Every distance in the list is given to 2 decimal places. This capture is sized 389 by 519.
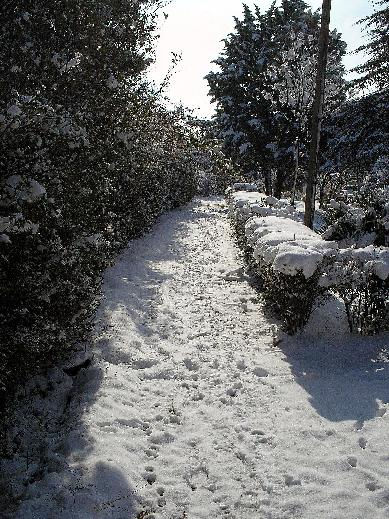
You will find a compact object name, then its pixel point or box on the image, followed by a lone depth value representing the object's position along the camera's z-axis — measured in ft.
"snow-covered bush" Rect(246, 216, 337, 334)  19.74
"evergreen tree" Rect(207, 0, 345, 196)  86.36
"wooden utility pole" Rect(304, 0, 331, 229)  32.81
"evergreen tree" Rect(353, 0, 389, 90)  49.32
